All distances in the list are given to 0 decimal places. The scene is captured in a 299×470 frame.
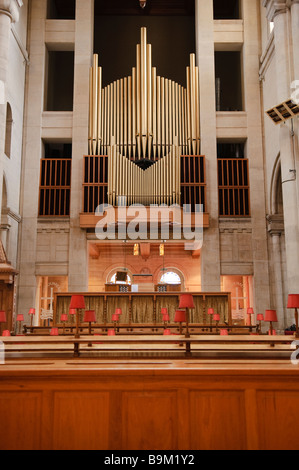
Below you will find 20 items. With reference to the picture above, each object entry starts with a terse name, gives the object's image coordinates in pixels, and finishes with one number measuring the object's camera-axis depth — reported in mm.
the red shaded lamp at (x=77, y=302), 5384
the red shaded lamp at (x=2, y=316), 5959
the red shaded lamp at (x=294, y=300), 5523
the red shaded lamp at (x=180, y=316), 5945
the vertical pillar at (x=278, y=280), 15117
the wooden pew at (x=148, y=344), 4176
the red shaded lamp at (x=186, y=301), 5465
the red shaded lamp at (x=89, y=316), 6158
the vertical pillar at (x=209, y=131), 15977
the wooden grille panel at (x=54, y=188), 16609
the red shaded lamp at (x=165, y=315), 9680
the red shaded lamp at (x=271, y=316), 6519
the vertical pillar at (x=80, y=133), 15945
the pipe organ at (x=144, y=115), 16516
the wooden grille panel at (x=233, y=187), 16609
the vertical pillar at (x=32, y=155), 15891
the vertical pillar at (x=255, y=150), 15852
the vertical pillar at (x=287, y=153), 11227
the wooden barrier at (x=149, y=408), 3131
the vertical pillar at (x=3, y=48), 12570
